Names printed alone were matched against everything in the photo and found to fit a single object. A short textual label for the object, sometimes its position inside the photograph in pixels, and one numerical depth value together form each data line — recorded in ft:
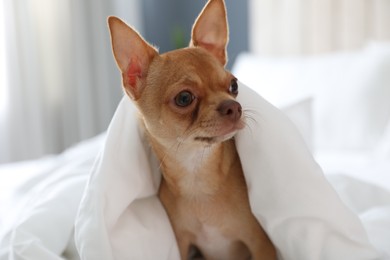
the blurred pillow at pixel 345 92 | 2.94
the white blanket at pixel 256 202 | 1.47
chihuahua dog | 1.57
